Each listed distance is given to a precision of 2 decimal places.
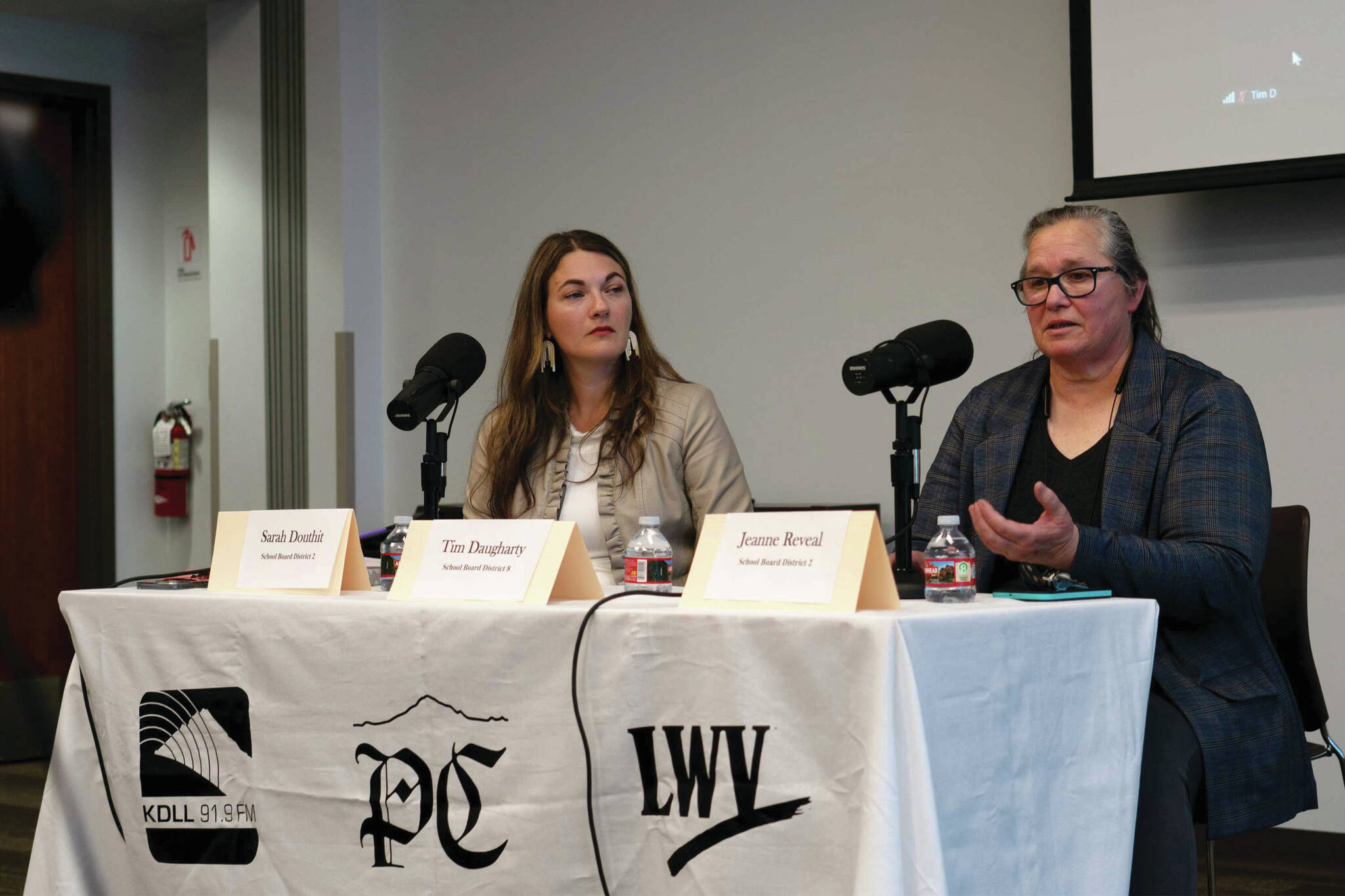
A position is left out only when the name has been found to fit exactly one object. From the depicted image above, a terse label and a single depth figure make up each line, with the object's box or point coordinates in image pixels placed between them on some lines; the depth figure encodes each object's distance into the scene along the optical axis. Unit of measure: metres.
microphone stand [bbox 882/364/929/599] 3.68
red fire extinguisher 7.47
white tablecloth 3.38
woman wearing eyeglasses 3.65
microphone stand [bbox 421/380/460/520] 3.96
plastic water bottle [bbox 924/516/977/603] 3.56
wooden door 7.11
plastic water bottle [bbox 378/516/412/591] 3.89
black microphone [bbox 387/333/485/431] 3.88
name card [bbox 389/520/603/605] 3.60
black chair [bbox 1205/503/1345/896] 4.00
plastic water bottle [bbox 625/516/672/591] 3.75
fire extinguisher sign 7.54
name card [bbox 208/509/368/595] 3.76
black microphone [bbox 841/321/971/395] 3.67
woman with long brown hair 4.21
